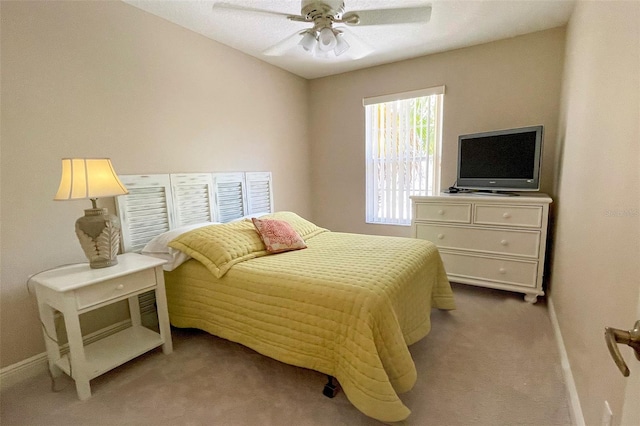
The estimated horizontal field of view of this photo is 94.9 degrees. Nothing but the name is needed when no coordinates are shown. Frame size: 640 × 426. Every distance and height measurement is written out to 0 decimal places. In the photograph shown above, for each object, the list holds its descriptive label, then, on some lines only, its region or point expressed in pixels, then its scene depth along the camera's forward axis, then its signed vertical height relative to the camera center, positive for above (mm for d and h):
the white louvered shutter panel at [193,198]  2498 -177
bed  1370 -705
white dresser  2465 -588
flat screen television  2541 +95
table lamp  1615 -86
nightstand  1544 -690
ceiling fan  1740 +953
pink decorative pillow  2201 -463
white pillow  2080 -527
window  3350 +263
